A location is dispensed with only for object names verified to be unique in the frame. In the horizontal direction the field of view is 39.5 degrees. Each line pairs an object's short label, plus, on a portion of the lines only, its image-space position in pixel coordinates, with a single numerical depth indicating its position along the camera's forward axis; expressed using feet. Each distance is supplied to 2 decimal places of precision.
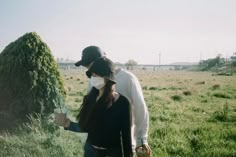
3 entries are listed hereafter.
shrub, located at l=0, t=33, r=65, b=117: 21.24
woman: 9.58
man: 11.17
